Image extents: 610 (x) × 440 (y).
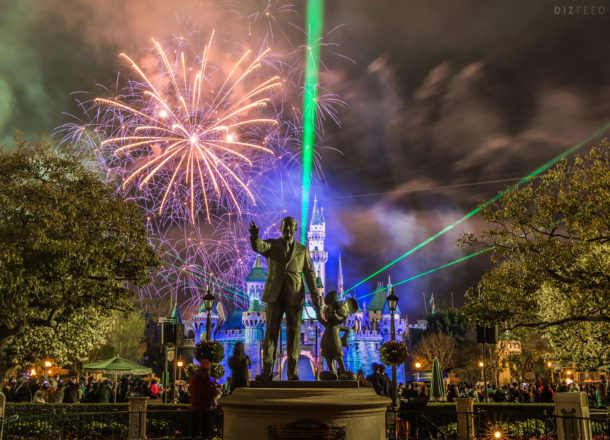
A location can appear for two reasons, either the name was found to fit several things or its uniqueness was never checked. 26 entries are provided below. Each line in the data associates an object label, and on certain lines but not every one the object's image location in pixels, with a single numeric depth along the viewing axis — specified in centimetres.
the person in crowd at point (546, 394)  1889
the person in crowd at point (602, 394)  2121
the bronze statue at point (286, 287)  834
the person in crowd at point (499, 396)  2144
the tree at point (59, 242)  1631
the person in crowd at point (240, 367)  1004
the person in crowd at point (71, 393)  1815
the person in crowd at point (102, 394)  1812
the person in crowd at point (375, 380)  1265
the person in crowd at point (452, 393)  2035
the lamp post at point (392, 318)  1584
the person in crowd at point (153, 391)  2041
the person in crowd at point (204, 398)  1010
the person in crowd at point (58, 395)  1862
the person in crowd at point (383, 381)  1281
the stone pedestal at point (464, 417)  1282
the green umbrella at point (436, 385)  2190
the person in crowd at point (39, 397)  1780
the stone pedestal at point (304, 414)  670
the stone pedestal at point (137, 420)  1194
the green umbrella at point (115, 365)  2094
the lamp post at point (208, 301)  2214
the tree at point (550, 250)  1389
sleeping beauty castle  6988
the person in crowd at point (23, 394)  1899
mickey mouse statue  915
